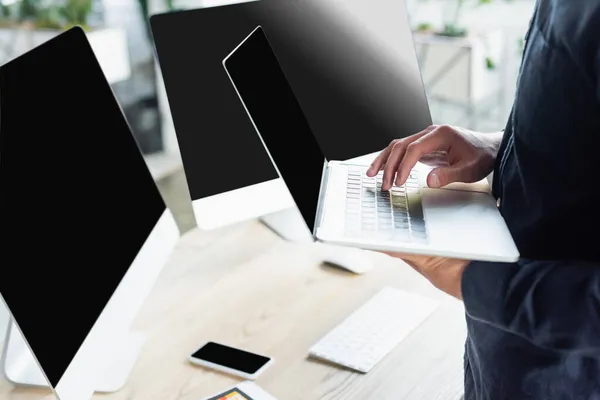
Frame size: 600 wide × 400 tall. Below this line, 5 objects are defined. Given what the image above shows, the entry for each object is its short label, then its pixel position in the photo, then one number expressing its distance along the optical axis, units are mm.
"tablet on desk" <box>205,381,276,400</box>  1031
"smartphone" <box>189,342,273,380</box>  1092
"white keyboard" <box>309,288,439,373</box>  1123
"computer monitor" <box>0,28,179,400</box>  839
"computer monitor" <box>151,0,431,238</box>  1249
